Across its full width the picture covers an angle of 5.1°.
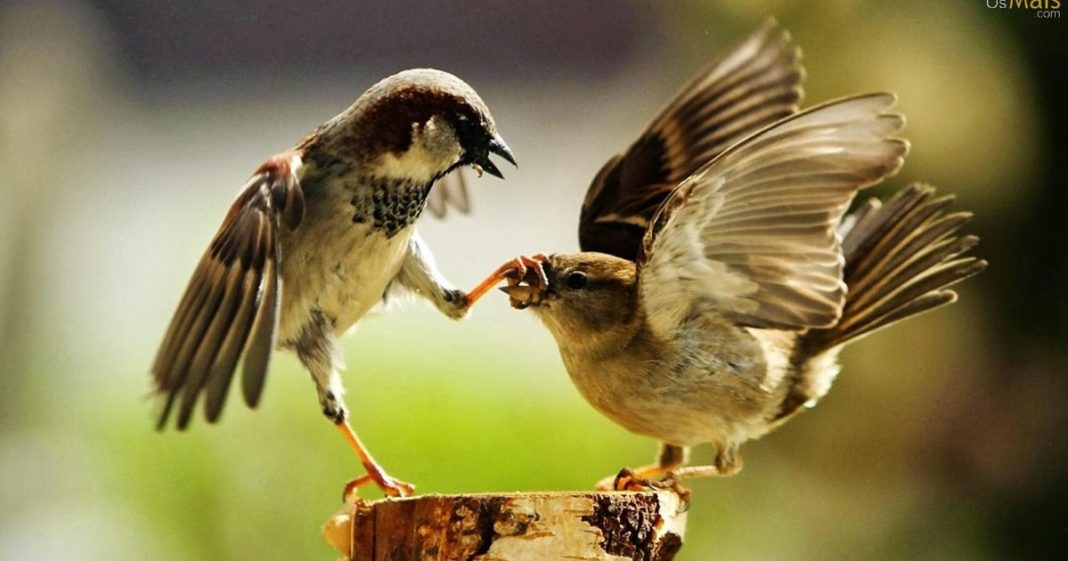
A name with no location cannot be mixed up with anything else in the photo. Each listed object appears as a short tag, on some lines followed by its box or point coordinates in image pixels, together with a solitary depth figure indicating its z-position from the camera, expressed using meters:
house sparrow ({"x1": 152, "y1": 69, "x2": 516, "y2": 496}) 2.72
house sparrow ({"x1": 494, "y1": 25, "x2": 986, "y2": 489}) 2.73
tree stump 2.71
